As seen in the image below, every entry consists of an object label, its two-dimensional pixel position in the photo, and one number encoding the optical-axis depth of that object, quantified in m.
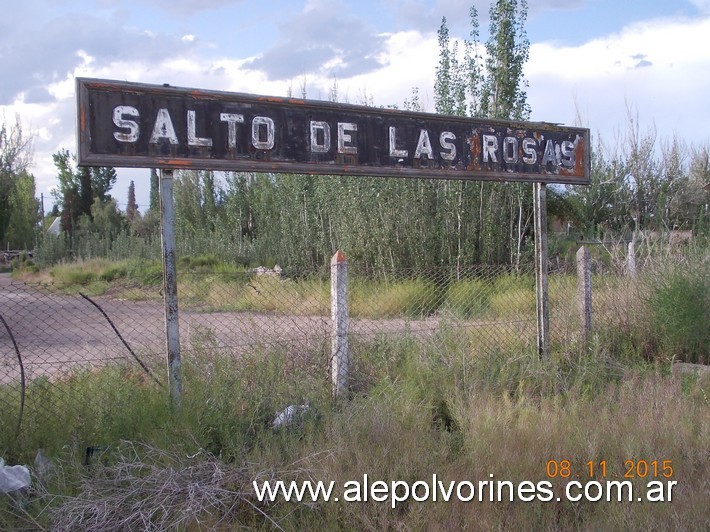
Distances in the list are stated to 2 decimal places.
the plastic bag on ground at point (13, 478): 4.01
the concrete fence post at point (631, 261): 8.57
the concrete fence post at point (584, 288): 7.60
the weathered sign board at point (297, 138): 5.01
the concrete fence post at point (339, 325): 5.80
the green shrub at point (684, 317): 7.45
